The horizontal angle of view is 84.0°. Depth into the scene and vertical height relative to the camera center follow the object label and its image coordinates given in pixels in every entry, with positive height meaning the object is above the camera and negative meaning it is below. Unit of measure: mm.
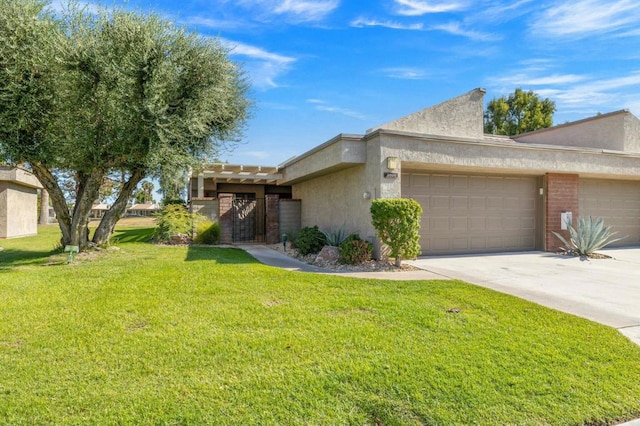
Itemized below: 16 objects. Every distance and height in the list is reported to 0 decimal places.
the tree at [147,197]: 57647 +2800
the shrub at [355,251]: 9625 -1030
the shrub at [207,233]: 15320 -858
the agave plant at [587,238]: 11734 -769
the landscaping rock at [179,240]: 15111 -1164
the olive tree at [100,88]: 9320 +3437
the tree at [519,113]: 31688 +9247
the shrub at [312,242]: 12062 -986
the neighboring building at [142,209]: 62962 +668
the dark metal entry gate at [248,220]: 17250 -332
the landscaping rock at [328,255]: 10385 -1241
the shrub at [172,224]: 15305 -480
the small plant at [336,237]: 11539 -777
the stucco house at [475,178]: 10570 +1284
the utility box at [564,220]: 13000 -198
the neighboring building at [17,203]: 18656 +542
